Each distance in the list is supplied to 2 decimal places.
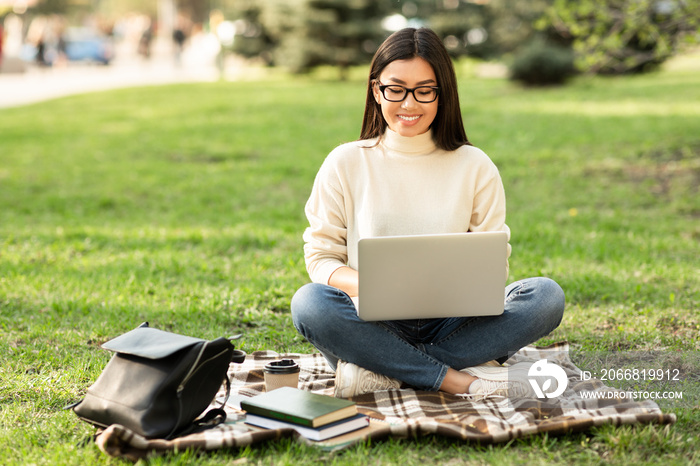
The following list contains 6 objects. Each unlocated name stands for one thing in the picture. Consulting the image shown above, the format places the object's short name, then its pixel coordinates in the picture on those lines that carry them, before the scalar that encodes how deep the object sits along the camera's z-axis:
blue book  2.81
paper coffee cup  3.25
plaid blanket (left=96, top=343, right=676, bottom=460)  2.74
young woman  3.26
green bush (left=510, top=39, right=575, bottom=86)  14.52
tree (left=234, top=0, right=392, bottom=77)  17.95
